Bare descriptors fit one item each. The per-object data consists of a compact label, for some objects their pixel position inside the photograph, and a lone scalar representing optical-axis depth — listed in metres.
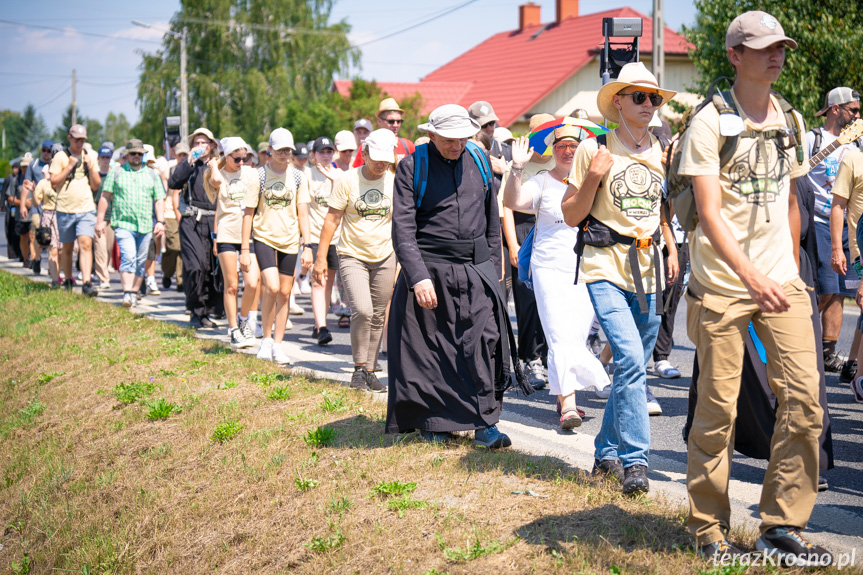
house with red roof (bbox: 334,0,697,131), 39.44
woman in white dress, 6.53
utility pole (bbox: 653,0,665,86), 18.11
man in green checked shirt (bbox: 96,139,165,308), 12.90
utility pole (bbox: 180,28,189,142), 38.41
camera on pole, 10.05
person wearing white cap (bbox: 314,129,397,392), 7.91
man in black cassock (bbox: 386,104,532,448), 5.74
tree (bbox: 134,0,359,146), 46.41
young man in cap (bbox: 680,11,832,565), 3.71
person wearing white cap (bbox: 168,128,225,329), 11.70
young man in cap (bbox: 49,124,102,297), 13.56
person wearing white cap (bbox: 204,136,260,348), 10.12
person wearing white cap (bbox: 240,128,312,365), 9.18
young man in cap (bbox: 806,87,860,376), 7.85
